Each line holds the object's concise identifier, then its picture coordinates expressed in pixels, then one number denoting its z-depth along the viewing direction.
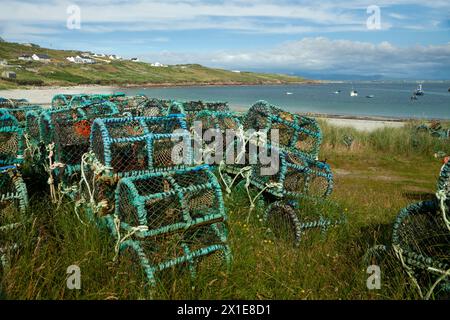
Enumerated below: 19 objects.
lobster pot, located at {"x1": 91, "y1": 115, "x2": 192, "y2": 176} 3.57
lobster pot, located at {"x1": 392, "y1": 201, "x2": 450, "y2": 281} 2.84
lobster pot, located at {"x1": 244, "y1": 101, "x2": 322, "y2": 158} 5.12
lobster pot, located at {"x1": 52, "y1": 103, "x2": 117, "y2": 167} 4.45
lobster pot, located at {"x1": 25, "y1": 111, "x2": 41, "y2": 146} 5.86
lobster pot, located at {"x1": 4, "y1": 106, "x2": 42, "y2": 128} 6.39
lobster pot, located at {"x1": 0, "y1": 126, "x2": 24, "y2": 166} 4.05
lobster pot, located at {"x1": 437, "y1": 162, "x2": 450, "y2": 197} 2.72
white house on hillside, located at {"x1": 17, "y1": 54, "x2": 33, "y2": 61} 83.81
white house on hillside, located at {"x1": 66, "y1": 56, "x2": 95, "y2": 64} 102.68
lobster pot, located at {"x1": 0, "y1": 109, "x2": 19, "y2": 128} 4.21
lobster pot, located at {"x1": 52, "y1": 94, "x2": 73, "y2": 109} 8.20
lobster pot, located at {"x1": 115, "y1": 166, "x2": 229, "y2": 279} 2.86
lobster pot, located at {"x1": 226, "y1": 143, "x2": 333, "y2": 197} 4.41
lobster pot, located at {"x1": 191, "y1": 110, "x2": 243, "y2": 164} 5.43
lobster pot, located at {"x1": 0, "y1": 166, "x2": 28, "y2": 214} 3.31
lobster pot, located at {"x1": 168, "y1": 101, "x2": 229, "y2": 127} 6.39
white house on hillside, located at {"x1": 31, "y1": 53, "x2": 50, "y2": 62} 88.51
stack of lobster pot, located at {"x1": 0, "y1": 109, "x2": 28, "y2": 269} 3.02
